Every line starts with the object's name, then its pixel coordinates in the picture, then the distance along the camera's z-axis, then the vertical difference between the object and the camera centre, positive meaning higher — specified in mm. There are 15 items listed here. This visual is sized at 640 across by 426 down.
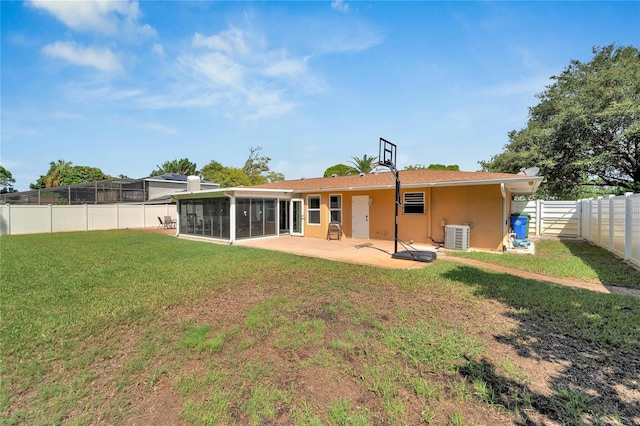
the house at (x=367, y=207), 9961 -61
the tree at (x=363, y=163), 31080 +4805
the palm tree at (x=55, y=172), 37441 +4760
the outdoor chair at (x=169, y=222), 20797 -1262
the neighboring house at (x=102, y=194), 20359 +966
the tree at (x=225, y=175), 34612 +3869
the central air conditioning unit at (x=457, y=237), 9641 -1093
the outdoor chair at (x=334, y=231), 12797 -1156
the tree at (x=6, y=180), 40250 +3794
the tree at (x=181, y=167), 43375 +6077
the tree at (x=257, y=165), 39281 +5732
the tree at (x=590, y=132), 14414 +4099
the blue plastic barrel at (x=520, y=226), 11352 -836
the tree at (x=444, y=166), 33691 +4799
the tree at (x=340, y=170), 34969 +4549
